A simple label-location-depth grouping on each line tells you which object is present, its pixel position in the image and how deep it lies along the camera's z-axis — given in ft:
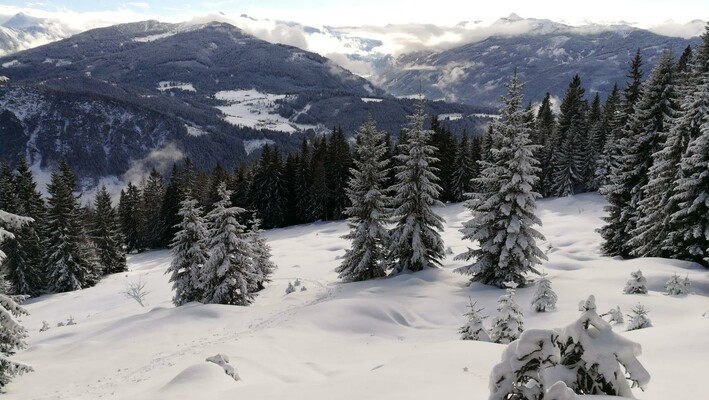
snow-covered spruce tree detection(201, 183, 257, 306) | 79.15
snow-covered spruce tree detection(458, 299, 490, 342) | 40.09
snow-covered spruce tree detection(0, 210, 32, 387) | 38.06
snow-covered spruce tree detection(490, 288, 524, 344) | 38.70
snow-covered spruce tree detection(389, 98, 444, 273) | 83.51
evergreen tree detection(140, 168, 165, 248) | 230.89
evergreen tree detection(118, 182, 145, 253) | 240.73
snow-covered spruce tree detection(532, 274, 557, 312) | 53.47
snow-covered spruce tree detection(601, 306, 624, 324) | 44.11
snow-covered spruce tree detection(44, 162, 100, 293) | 144.05
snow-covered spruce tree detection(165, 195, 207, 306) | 86.07
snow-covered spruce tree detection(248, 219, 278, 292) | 100.84
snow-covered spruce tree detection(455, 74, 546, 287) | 67.97
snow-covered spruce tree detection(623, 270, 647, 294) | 54.85
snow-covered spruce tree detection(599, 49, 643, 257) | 90.22
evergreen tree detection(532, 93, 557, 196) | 205.34
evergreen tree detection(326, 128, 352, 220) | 214.07
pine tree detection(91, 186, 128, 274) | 175.52
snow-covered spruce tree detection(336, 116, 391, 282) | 88.12
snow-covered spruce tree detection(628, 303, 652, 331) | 40.29
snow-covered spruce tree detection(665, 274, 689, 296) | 53.49
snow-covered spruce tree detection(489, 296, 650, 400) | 14.85
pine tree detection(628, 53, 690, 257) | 74.54
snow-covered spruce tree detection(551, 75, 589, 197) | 192.54
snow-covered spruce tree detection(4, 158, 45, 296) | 143.02
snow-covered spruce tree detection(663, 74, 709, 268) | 66.59
